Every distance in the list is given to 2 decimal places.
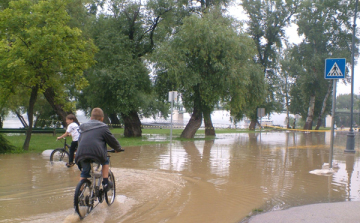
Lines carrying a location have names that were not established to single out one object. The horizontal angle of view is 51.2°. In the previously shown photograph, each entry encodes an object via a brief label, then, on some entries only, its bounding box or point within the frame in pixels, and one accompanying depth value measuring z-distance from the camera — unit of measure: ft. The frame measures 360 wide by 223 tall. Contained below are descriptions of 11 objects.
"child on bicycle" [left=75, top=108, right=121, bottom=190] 18.86
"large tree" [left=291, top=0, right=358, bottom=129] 147.43
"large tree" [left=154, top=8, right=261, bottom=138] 76.74
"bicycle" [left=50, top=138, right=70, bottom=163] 38.63
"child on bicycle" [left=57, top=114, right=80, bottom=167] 34.56
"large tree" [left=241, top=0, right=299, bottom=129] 138.92
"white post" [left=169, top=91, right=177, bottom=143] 60.56
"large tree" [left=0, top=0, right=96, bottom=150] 45.88
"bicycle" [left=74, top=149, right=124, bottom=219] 18.11
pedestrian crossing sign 36.09
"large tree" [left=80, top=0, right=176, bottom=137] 81.61
